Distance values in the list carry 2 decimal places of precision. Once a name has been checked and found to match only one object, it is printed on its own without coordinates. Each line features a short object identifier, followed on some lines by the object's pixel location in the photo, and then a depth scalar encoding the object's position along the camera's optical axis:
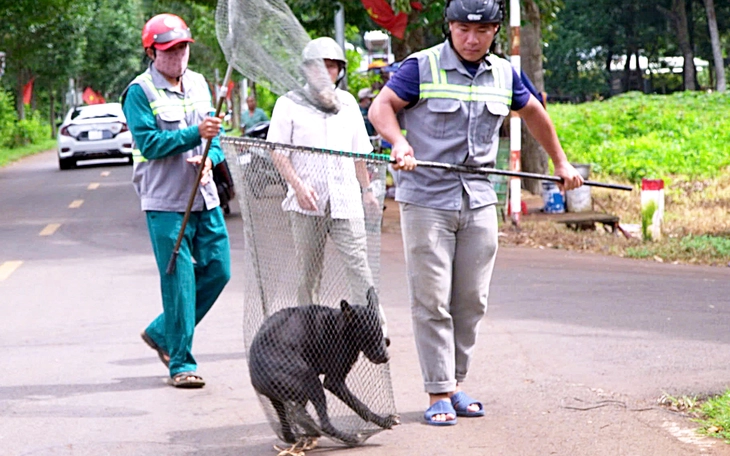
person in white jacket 5.07
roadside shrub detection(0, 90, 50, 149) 44.53
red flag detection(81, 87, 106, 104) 81.10
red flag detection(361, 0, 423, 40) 15.21
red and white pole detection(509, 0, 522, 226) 13.45
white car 30.12
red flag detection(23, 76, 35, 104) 55.73
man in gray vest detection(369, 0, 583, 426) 5.33
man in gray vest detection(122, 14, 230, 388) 6.23
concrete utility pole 18.63
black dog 4.98
